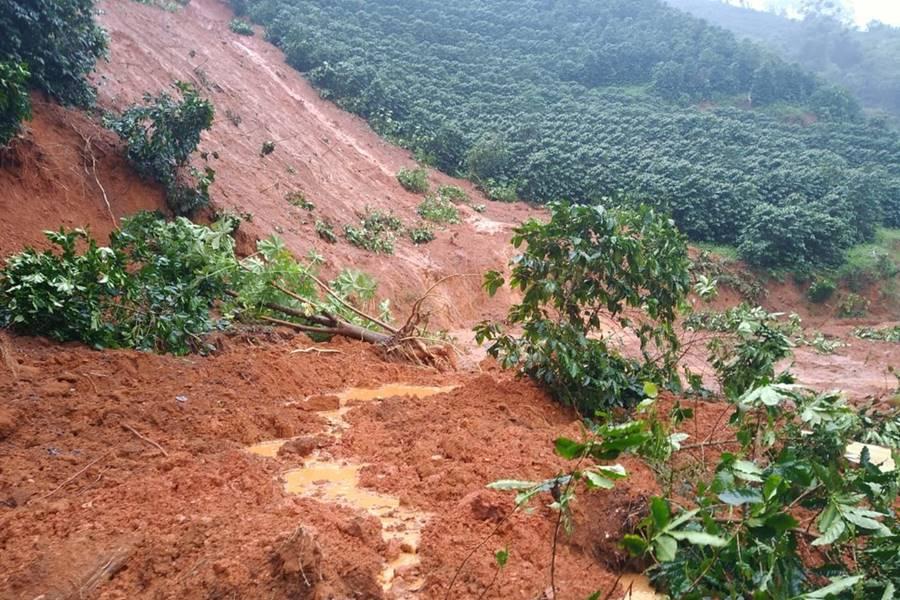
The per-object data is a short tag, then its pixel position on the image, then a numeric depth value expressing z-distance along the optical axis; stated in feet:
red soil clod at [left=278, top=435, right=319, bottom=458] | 13.63
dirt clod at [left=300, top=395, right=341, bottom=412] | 17.29
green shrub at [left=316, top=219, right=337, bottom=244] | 43.96
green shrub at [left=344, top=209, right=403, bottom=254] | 46.21
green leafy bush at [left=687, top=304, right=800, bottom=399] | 16.08
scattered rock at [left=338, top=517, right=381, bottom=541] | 9.32
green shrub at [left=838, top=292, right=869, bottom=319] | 64.08
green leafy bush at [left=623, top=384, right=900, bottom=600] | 5.46
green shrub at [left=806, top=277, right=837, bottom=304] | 65.20
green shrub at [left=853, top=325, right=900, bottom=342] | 52.75
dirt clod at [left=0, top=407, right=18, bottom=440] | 12.23
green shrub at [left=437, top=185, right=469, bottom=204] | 70.74
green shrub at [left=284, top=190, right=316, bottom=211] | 46.01
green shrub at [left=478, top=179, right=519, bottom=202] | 79.82
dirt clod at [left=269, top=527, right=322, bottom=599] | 7.46
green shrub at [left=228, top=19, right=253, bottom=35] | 84.33
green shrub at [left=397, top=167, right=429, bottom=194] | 67.72
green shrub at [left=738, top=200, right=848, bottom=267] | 67.46
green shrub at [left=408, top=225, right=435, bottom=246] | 52.65
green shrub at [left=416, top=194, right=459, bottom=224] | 60.80
